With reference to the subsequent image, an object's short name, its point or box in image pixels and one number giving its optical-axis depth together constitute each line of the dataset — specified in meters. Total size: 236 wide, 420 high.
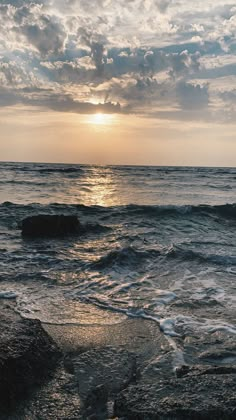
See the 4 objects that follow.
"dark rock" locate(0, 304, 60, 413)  3.52
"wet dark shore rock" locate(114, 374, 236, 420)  3.00
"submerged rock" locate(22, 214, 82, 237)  12.09
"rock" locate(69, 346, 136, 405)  3.70
